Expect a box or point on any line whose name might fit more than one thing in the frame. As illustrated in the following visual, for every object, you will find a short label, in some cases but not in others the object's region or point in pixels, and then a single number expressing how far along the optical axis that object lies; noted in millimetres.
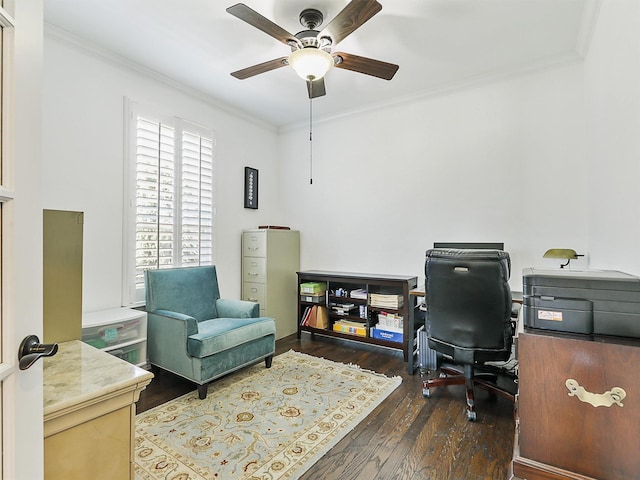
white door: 687
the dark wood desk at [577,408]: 881
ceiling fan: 1866
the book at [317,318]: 3900
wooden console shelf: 3264
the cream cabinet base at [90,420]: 871
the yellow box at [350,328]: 3593
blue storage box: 3349
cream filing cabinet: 3896
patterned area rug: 1729
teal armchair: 2486
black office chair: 2148
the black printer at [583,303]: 1018
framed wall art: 4160
